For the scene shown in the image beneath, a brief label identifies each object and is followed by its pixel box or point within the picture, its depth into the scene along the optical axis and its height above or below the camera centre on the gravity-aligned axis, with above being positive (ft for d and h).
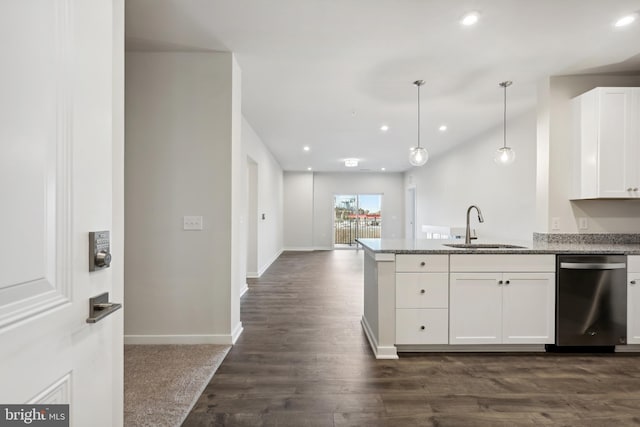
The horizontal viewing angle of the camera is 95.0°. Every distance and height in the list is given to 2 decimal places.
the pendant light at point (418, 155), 11.18 +2.16
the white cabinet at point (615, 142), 8.99 +2.16
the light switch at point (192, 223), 8.91 -0.38
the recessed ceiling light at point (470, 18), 7.04 +4.74
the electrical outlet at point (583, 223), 10.02 -0.37
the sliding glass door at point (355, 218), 33.63 -0.77
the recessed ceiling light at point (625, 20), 7.18 +4.80
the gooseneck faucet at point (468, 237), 9.67 -0.84
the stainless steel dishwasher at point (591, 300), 8.27 -2.49
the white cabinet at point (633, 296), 8.32 -2.37
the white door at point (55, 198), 1.89 +0.09
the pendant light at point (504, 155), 11.10 +2.17
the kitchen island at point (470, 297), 8.29 -2.42
